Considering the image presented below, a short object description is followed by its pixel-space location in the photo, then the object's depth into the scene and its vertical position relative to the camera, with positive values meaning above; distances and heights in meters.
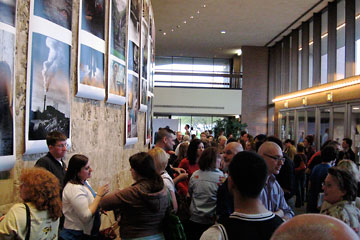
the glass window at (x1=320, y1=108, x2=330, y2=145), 14.42 +0.04
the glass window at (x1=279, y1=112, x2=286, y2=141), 19.95 -0.03
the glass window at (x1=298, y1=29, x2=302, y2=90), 18.69 +2.92
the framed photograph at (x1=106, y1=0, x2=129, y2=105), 5.61 +1.09
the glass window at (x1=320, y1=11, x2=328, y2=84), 15.56 +3.33
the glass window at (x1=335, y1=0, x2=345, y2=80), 13.84 +3.12
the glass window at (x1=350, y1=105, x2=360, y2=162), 11.84 -0.04
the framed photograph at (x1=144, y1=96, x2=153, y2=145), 10.23 +0.06
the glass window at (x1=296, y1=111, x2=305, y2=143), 17.12 -0.06
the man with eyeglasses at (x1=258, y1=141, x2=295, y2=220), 3.20 -0.54
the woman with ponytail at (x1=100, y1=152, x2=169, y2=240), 2.87 -0.61
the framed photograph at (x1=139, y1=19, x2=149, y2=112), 8.80 +1.39
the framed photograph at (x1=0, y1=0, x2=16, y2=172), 2.83 +0.27
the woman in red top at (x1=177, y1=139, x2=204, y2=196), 5.39 -0.48
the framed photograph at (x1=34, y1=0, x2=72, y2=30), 3.47 +1.07
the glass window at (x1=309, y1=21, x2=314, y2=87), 17.16 +3.33
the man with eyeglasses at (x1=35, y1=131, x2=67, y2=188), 3.38 -0.29
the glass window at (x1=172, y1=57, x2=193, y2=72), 27.89 +4.34
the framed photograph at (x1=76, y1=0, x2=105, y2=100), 4.49 +0.89
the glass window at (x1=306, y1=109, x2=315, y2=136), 15.97 +0.14
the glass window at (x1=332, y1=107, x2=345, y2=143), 13.00 +0.08
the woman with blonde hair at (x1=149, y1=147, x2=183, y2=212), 3.80 -0.40
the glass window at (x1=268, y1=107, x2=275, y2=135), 23.55 +0.26
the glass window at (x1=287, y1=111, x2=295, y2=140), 18.53 -0.07
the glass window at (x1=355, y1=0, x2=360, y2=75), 12.66 +2.98
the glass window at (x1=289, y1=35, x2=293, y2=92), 19.88 +2.98
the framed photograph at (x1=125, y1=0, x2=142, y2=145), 7.01 +0.96
